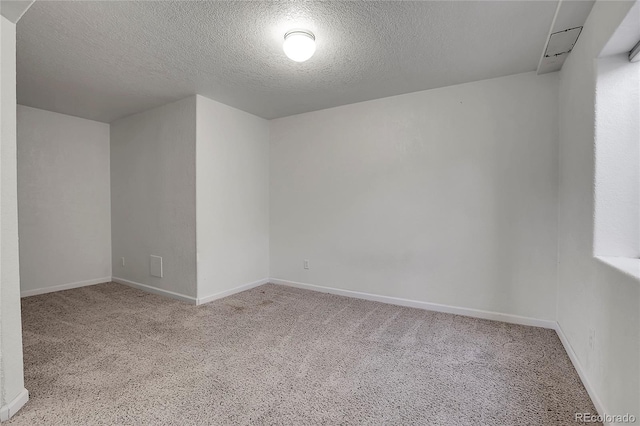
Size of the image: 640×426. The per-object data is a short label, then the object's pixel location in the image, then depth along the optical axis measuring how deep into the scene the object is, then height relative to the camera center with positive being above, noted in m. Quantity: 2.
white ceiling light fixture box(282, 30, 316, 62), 2.16 +1.19
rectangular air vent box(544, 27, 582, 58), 2.18 +1.26
